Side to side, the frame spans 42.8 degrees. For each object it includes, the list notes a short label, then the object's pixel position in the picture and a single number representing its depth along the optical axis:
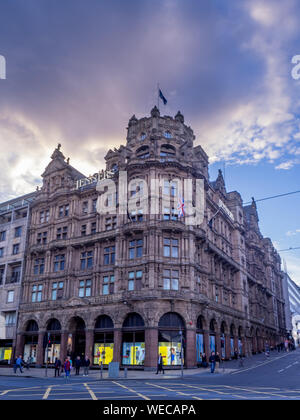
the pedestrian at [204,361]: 42.75
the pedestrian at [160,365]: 37.92
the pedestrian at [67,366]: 33.62
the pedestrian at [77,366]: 36.97
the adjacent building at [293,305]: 130.38
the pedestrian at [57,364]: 35.71
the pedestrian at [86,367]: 37.18
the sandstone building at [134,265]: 44.53
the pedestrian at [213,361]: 37.03
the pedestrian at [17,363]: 41.27
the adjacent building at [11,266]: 57.40
